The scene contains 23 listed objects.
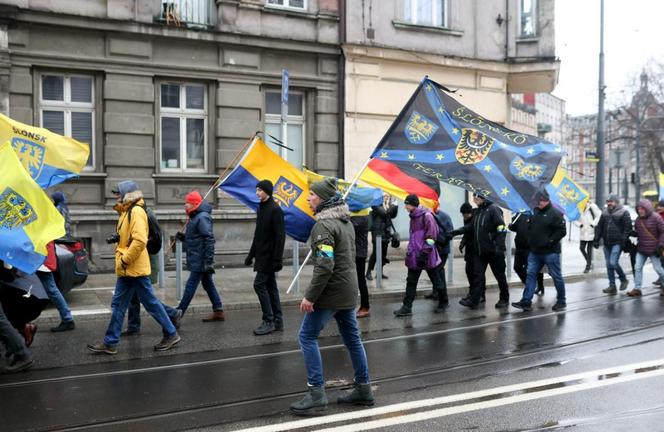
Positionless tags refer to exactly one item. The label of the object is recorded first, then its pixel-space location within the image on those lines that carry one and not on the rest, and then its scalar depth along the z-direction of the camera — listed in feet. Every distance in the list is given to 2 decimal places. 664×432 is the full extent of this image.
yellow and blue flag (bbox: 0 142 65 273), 21.48
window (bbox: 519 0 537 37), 68.28
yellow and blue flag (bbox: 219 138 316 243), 33.58
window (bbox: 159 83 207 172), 52.03
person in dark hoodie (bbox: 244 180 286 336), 28.71
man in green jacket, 18.03
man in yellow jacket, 24.44
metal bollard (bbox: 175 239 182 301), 36.88
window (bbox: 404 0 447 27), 63.10
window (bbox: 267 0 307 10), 55.88
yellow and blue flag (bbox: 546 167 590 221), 44.39
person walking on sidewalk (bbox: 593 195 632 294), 40.45
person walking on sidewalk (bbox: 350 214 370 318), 32.99
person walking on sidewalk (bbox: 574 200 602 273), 53.98
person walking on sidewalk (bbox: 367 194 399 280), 45.83
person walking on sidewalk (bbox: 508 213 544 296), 38.78
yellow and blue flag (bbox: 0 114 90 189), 30.12
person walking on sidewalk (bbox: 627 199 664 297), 38.99
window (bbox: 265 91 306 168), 55.98
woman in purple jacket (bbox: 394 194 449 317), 33.04
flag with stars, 32.50
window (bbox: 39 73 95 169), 48.03
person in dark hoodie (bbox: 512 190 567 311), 34.73
